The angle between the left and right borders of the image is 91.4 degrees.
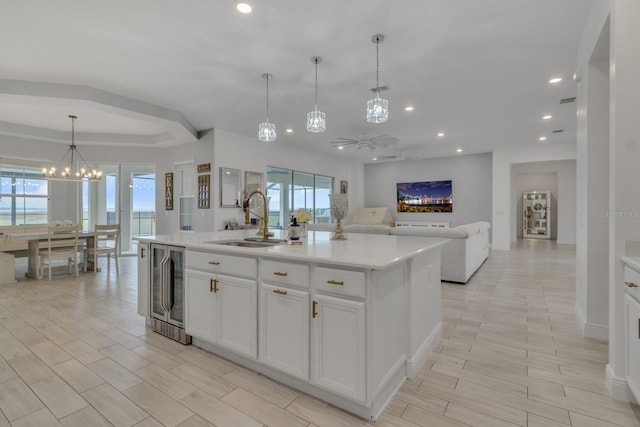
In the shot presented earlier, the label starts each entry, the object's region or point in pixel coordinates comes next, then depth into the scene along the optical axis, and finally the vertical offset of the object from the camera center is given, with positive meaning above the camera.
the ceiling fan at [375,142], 6.04 +1.39
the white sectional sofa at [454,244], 4.71 -0.52
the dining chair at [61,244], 5.21 -0.57
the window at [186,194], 7.14 +0.39
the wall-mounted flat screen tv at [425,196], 10.00 +0.49
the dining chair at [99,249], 5.84 -0.69
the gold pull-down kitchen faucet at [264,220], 2.85 -0.08
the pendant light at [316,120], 3.61 +1.05
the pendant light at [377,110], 3.36 +1.10
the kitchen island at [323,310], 1.72 -0.65
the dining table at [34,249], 4.95 -0.65
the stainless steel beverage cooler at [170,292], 2.76 -0.73
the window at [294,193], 8.35 +0.52
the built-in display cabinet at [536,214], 11.33 -0.12
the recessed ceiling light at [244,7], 2.54 +1.70
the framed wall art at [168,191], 7.46 +0.48
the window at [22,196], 6.47 +0.33
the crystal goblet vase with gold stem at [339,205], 2.58 +0.05
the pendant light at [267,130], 3.96 +1.03
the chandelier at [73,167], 5.95 +1.00
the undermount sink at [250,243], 2.68 -0.28
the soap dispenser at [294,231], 2.59 -0.17
